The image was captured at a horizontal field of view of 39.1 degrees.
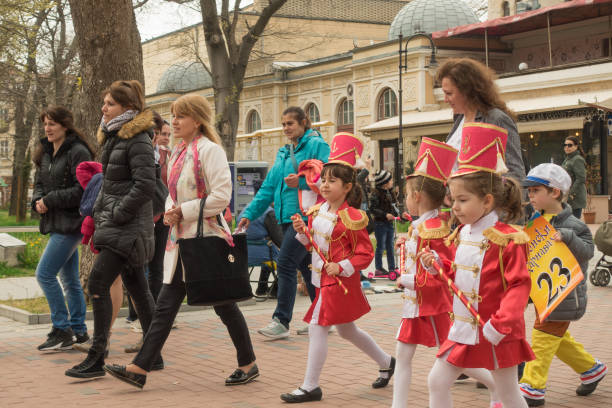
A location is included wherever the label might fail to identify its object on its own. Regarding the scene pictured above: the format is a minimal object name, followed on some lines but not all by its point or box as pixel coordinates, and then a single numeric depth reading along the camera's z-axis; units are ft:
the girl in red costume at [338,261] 17.89
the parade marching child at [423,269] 15.19
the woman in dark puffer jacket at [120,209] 19.94
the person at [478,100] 16.63
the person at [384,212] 43.73
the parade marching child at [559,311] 17.31
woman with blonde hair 18.78
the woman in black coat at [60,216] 23.40
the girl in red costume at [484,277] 12.85
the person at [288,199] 24.93
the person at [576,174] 45.06
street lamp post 100.83
